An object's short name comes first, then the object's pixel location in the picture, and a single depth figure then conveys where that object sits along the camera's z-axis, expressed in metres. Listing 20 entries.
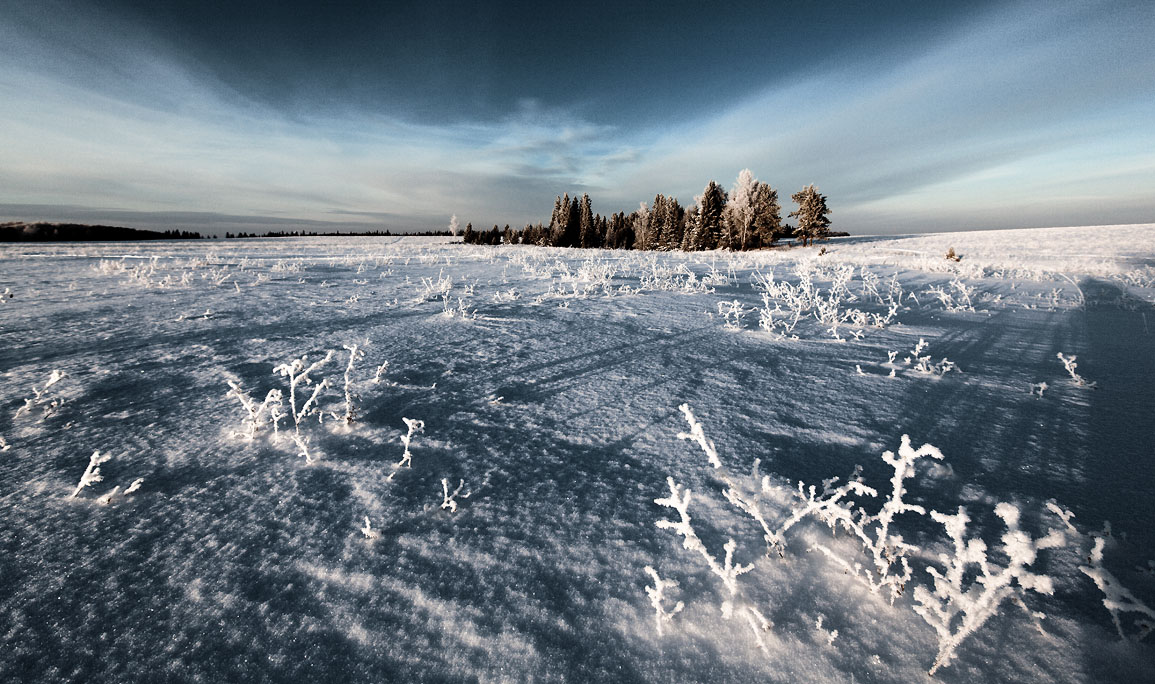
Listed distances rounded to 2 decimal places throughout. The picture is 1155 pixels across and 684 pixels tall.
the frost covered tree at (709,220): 41.69
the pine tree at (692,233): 41.93
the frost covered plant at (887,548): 1.45
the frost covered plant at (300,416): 2.15
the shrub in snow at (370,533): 1.66
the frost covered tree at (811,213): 37.22
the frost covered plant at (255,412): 2.30
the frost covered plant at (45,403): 2.51
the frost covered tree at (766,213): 38.75
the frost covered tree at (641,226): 57.51
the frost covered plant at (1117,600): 1.17
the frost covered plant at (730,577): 1.31
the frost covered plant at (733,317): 5.02
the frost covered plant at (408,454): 2.12
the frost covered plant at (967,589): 1.19
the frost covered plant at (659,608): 1.32
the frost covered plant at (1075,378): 3.19
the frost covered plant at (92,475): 1.83
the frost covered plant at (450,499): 1.82
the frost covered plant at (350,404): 2.56
